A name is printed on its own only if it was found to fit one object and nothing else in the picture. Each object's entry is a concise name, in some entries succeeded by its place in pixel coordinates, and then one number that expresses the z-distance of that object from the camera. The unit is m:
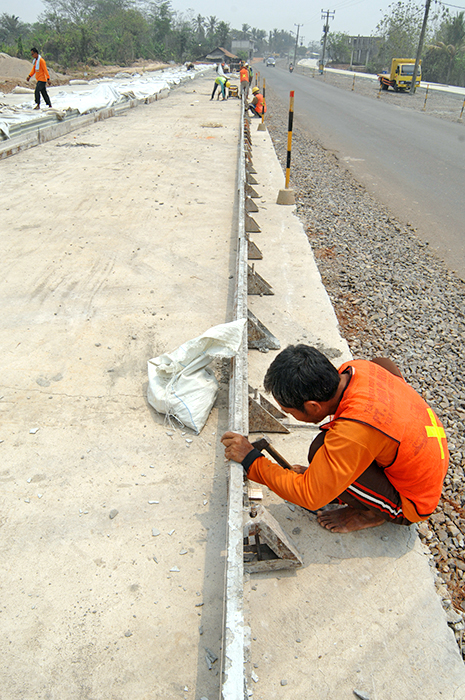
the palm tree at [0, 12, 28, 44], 61.34
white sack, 3.20
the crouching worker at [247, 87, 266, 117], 17.68
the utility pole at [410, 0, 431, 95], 33.73
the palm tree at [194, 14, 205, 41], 107.03
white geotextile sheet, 13.77
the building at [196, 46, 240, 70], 69.79
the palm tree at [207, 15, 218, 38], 112.50
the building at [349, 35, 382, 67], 90.00
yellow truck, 34.88
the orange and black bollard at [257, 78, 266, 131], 15.87
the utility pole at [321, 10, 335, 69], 75.75
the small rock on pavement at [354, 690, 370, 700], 1.88
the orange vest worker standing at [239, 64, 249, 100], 21.20
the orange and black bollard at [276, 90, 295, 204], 8.26
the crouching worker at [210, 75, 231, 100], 23.82
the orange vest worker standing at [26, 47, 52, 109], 14.35
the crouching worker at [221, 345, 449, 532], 2.10
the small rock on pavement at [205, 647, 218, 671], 1.93
